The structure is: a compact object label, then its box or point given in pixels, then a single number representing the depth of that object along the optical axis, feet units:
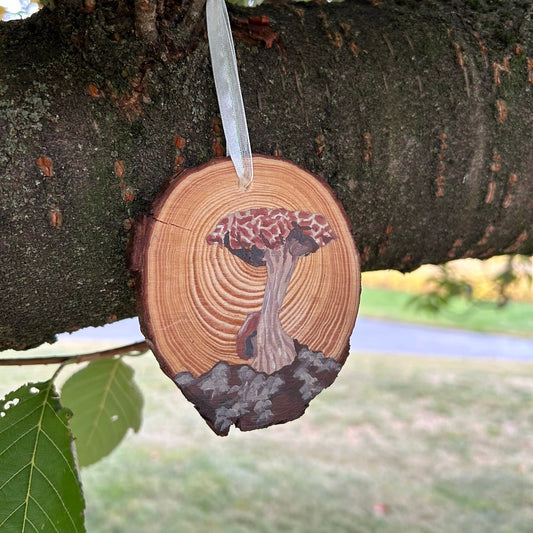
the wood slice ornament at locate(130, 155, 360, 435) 0.71
